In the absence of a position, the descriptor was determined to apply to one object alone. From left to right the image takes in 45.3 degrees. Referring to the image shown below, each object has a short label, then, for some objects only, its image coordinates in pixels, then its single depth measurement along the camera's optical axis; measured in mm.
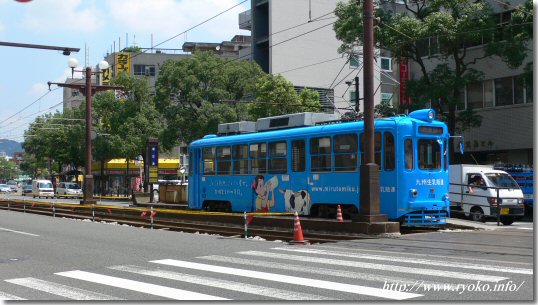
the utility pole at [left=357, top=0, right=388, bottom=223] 16000
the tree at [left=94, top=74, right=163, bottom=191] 56094
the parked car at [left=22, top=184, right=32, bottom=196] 83500
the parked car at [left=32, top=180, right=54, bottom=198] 67069
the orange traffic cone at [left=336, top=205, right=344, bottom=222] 17397
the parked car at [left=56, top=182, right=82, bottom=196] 66094
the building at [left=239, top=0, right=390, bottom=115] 60688
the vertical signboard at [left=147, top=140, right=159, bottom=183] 42719
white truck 24078
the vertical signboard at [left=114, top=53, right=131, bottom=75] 74375
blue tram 17828
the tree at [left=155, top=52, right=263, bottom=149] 47344
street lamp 31938
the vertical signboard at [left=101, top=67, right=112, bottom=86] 65712
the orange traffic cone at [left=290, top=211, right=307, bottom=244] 15641
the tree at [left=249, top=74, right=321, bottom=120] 44031
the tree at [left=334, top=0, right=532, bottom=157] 31609
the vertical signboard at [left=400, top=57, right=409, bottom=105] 35694
